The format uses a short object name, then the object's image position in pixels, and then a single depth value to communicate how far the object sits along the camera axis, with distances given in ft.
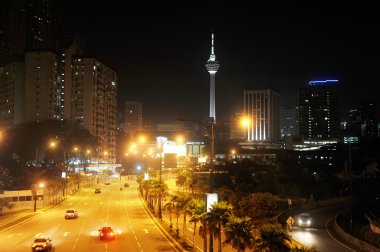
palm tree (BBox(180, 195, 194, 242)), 126.80
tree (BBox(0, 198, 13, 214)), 227.81
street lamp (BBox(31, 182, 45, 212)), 221.89
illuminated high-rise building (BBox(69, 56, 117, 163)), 593.83
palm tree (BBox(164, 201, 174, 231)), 155.94
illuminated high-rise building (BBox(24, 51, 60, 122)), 536.01
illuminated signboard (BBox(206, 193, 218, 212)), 94.66
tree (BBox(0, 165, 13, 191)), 333.21
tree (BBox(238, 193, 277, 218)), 178.60
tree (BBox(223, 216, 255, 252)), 85.56
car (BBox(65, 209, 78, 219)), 191.83
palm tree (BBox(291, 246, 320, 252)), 67.58
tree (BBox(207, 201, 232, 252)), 93.40
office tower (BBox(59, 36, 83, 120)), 586.66
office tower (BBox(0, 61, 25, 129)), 552.00
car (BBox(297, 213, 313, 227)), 173.99
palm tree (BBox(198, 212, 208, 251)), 96.20
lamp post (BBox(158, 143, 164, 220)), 186.43
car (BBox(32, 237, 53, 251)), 115.55
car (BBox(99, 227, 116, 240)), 138.82
